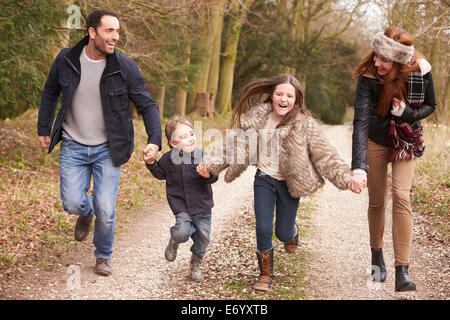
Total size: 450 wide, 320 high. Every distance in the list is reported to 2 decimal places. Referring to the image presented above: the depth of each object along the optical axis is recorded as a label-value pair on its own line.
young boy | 9.34
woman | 8.73
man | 9.45
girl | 8.97
